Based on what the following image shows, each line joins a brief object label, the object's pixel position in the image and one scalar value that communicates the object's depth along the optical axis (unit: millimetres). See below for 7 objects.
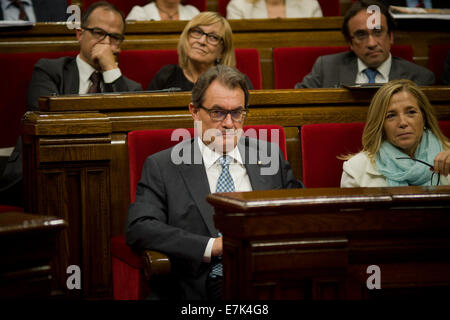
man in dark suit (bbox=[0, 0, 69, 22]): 17277
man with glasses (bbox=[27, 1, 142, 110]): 16562
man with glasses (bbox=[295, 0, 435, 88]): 16685
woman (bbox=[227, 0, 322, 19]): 17420
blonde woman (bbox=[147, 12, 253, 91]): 16578
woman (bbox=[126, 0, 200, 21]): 17394
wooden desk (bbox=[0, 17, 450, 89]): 17110
